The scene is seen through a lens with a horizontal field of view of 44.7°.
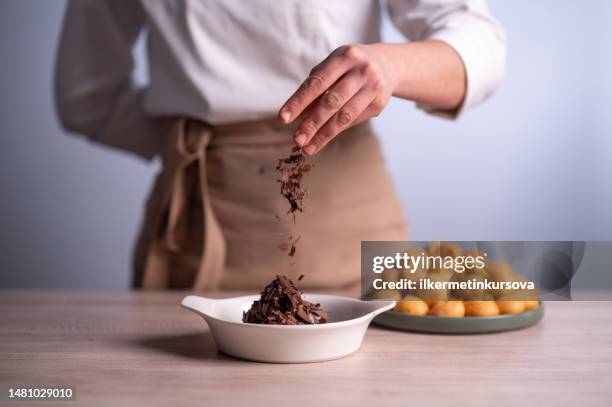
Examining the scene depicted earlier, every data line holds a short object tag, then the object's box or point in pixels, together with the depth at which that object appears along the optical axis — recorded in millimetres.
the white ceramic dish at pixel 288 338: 887
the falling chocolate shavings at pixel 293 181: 1024
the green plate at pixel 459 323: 1062
